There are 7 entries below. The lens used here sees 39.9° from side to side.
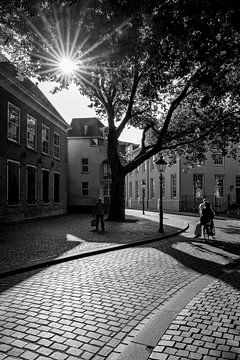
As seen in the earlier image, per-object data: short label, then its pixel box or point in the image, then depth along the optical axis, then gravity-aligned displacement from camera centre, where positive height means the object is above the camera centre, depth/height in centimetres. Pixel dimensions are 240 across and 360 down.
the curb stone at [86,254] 695 -175
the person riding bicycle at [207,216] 1250 -98
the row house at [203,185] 3622 +58
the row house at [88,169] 3828 +260
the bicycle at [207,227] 1255 -139
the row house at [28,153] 1798 +254
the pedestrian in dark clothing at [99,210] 1512 -91
